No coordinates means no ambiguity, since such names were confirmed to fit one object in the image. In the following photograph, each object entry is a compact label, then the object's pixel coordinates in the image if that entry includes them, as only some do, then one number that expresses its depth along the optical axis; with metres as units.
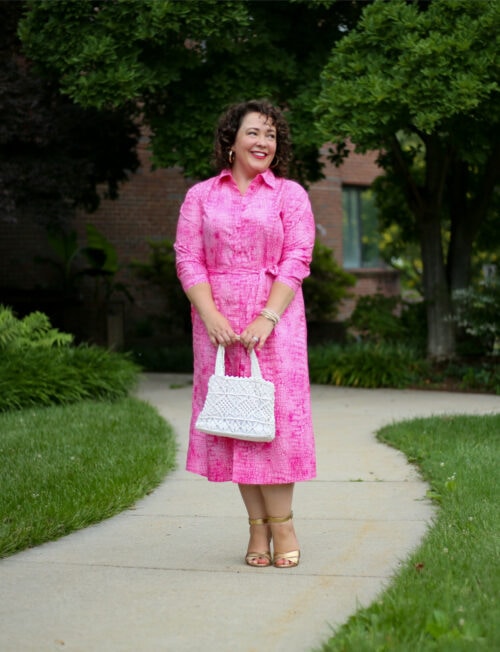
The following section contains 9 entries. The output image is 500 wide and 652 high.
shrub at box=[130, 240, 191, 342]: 18.39
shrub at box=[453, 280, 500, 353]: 13.05
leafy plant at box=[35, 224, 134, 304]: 18.17
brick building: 18.95
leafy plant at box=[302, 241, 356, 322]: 19.44
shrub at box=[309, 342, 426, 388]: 13.27
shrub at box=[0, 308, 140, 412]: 11.02
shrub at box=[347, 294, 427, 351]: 14.70
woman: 4.89
